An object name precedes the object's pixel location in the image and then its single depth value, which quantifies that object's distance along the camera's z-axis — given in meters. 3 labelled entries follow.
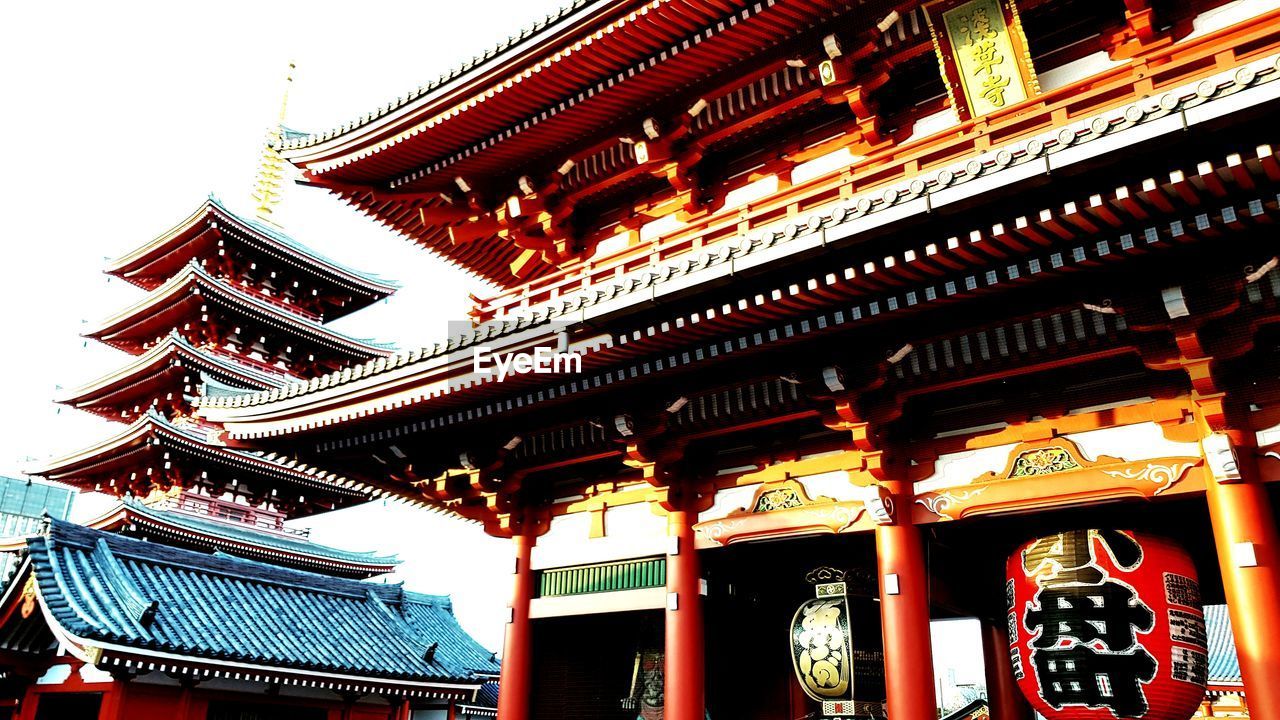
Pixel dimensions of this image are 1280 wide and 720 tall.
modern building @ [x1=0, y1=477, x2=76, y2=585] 71.19
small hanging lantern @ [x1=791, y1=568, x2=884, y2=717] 8.21
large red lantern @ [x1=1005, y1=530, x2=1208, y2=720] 6.50
